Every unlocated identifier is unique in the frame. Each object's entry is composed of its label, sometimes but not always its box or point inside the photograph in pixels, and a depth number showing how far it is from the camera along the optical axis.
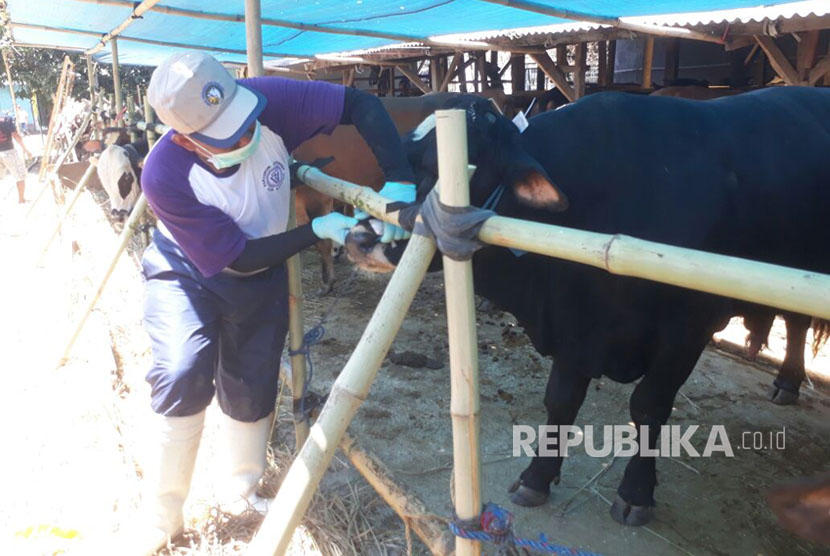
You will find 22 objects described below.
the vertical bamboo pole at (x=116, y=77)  6.17
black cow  2.24
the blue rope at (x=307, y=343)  2.51
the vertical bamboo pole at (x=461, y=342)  1.21
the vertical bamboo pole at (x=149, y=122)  4.75
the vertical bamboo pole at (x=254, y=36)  2.25
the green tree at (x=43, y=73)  15.64
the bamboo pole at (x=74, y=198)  5.76
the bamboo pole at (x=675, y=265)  0.87
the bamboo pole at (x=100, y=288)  3.92
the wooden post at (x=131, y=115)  5.90
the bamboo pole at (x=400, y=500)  1.71
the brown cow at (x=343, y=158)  5.36
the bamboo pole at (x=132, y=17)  4.08
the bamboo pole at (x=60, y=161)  7.10
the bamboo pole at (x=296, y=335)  2.46
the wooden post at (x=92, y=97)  8.24
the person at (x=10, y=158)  9.41
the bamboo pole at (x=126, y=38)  6.29
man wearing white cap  1.93
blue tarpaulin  4.37
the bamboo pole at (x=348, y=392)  1.35
